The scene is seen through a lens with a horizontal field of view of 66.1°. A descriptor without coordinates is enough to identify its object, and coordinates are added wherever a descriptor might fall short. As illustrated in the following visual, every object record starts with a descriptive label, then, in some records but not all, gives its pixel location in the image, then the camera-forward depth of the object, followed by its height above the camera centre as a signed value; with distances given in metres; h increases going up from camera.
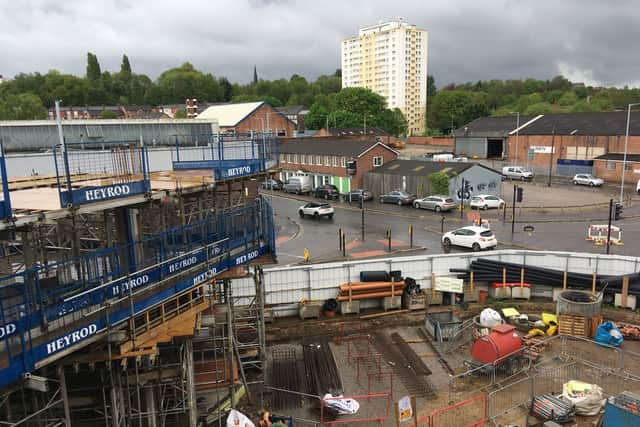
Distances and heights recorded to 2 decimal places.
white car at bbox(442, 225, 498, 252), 26.86 -6.32
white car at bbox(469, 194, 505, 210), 38.12 -6.20
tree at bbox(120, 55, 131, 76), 150.71 +20.06
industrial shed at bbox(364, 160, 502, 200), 40.56 -4.63
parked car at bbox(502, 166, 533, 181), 54.33 -5.77
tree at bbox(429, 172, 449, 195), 39.93 -4.81
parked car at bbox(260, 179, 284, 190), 51.55 -6.02
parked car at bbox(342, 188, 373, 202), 43.31 -6.24
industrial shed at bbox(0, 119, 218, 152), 23.41 +0.06
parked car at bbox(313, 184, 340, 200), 45.97 -6.11
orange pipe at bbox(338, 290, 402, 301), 19.56 -6.72
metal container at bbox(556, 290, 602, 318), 17.12 -6.50
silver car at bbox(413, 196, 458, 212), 37.31 -6.08
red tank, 14.40 -6.55
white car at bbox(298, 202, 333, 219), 36.75 -6.23
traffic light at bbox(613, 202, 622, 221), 25.02 -4.63
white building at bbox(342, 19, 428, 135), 150.12 +18.00
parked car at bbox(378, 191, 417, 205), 40.75 -6.12
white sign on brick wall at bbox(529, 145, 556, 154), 63.91 -3.74
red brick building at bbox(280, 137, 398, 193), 47.16 -3.33
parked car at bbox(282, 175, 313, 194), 49.41 -5.83
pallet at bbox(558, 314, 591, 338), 17.08 -7.08
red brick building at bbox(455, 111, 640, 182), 55.34 -2.67
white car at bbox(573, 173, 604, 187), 49.53 -6.15
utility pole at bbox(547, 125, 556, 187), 62.19 -2.03
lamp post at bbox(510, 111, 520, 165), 67.12 -1.05
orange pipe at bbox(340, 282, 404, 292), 19.58 -6.33
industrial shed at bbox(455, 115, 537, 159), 70.44 -2.08
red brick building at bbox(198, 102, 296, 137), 63.50 +1.51
